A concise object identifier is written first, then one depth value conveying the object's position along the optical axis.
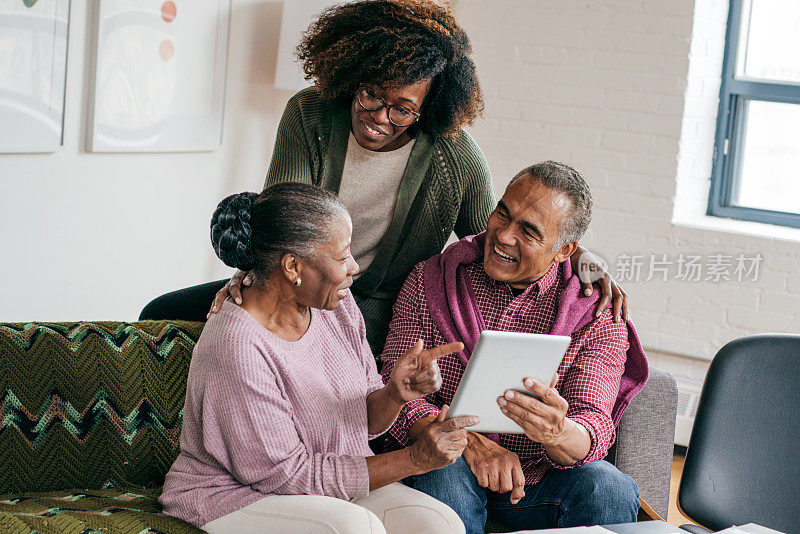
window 4.03
